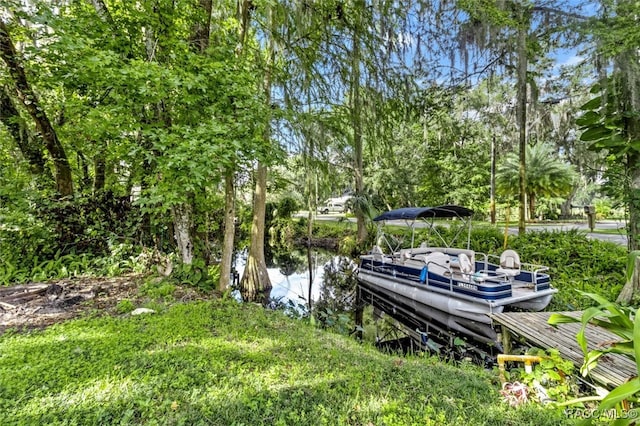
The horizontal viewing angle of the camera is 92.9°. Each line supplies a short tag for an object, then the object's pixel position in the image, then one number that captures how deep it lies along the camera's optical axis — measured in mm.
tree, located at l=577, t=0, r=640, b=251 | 4082
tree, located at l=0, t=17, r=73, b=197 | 4961
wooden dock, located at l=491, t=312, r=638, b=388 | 2268
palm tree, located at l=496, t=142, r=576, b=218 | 17297
